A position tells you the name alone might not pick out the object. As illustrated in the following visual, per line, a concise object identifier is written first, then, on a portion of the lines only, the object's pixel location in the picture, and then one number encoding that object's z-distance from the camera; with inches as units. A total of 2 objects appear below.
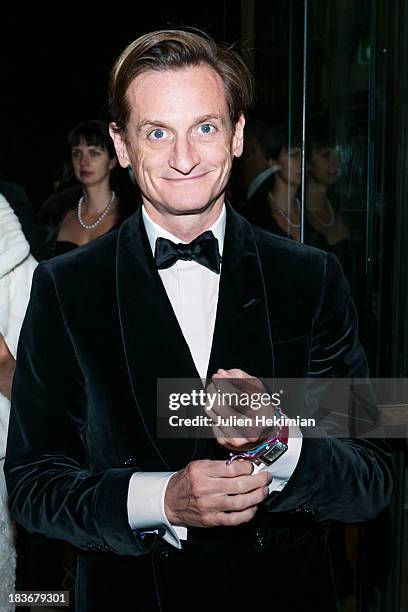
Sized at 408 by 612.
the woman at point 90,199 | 177.2
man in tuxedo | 63.2
